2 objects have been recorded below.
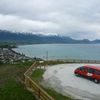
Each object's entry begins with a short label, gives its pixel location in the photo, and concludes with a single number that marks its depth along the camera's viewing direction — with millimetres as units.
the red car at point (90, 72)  10678
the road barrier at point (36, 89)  6931
